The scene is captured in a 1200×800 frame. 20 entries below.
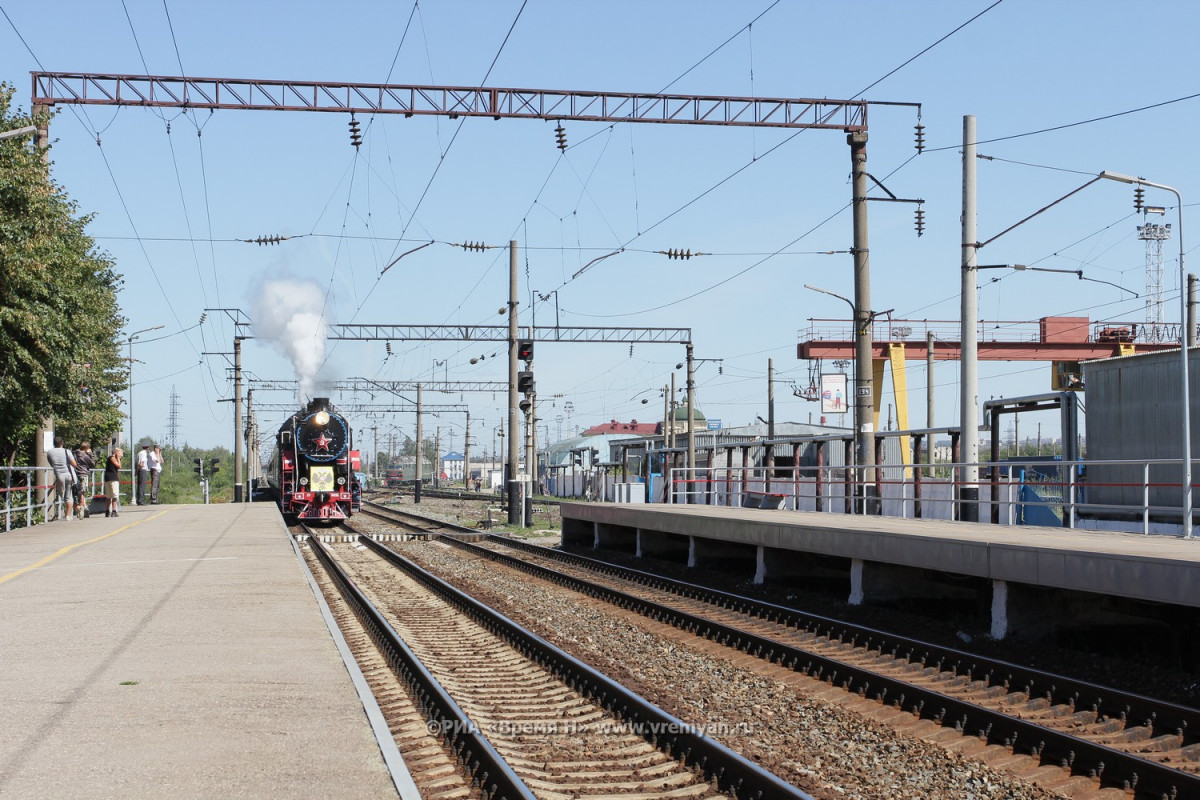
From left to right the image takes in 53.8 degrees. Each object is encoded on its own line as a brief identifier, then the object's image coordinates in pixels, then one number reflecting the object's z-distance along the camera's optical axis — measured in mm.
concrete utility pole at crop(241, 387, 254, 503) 59906
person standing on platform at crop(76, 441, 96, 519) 27873
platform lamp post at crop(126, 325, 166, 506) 36556
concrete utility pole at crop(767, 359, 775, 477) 46406
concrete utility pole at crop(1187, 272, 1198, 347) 30641
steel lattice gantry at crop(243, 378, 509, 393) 66688
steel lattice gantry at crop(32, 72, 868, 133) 22953
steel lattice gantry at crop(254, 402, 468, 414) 82106
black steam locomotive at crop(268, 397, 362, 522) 36562
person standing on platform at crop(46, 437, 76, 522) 25078
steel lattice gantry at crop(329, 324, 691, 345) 44844
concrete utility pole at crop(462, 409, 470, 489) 97262
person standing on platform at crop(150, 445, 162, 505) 36500
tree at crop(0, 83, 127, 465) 21969
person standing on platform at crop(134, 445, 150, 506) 35478
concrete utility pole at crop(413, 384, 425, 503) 61438
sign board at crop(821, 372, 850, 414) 42500
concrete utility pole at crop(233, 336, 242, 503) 53750
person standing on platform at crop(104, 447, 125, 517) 28344
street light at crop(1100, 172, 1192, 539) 18156
